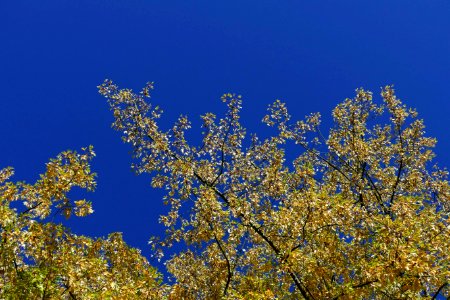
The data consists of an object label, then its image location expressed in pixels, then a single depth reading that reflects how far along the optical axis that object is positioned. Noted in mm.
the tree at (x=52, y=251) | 10680
